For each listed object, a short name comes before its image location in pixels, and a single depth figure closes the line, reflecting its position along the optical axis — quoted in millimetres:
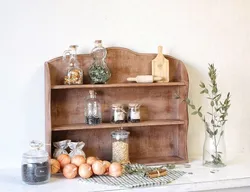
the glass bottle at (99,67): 2090
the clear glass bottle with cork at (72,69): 2064
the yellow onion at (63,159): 1946
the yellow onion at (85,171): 1882
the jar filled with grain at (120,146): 2111
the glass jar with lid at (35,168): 1794
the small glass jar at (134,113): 2164
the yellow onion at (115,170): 1902
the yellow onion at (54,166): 1926
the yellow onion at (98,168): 1895
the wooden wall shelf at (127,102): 2113
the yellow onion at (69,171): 1892
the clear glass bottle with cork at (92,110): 2102
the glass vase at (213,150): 2148
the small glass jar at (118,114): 2145
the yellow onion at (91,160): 1945
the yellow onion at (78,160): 1926
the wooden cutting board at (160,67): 2225
